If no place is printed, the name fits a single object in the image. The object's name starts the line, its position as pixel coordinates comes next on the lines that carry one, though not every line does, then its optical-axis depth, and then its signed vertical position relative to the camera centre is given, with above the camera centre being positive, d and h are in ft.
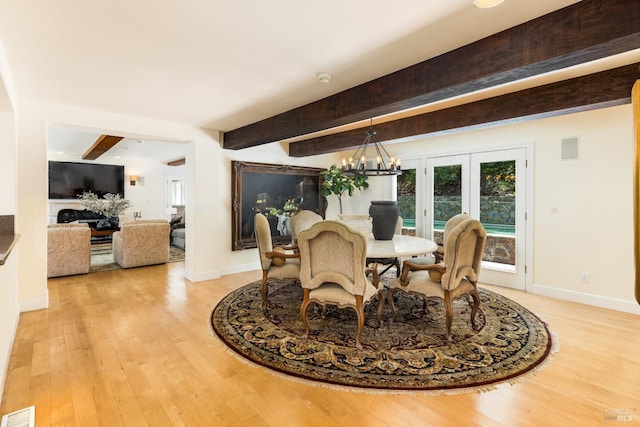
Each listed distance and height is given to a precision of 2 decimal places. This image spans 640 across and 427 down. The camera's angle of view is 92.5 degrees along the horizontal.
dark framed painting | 17.54 +0.63
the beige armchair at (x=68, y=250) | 15.92 -2.31
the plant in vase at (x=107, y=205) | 26.73 +0.15
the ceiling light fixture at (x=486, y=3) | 5.23 +3.50
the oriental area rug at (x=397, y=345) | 7.14 -3.94
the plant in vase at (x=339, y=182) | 19.32 +1.54
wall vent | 12.64 +2.38
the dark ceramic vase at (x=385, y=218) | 12.46 -0.49
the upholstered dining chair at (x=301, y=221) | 14.78 -0.73
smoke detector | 8.66 +3.71
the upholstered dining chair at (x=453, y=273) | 8.73 -2.06
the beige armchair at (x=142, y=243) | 18.10 -2.23
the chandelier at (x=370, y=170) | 11.36 +1.35
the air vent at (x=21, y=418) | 5.63 -3.99
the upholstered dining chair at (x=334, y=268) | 8.39 -1.77
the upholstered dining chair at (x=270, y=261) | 11.40 -2.09
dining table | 9.80 -1.46
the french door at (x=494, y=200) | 14.40 +0.30
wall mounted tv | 25.91 +2.46
